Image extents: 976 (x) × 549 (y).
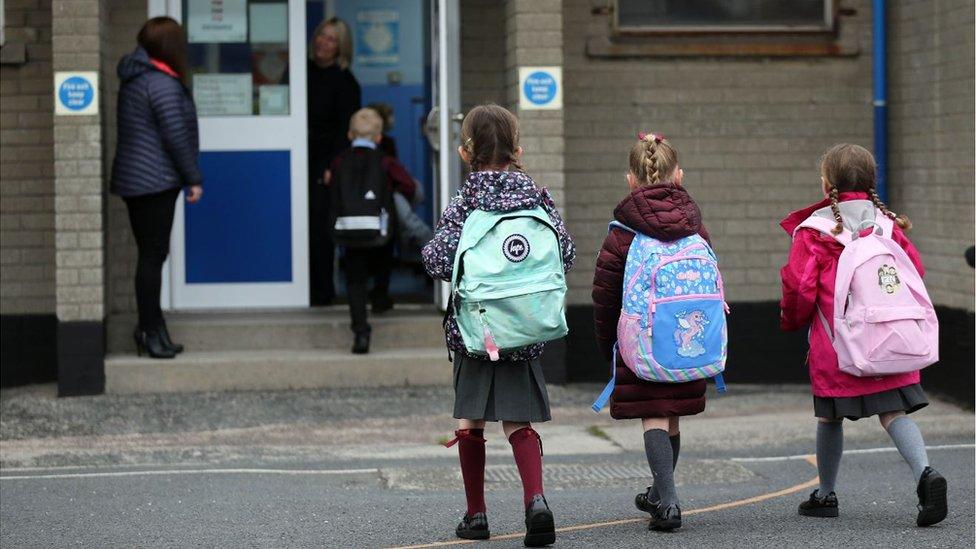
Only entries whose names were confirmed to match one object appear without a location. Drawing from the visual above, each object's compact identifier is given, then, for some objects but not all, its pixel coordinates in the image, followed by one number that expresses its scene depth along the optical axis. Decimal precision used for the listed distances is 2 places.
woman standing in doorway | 21.61
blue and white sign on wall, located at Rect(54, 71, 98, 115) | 19.20
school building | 20.22
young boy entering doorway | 19.44
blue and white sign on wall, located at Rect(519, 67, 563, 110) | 19.89
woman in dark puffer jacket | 19.03
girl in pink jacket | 12.07
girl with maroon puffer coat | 11.66
